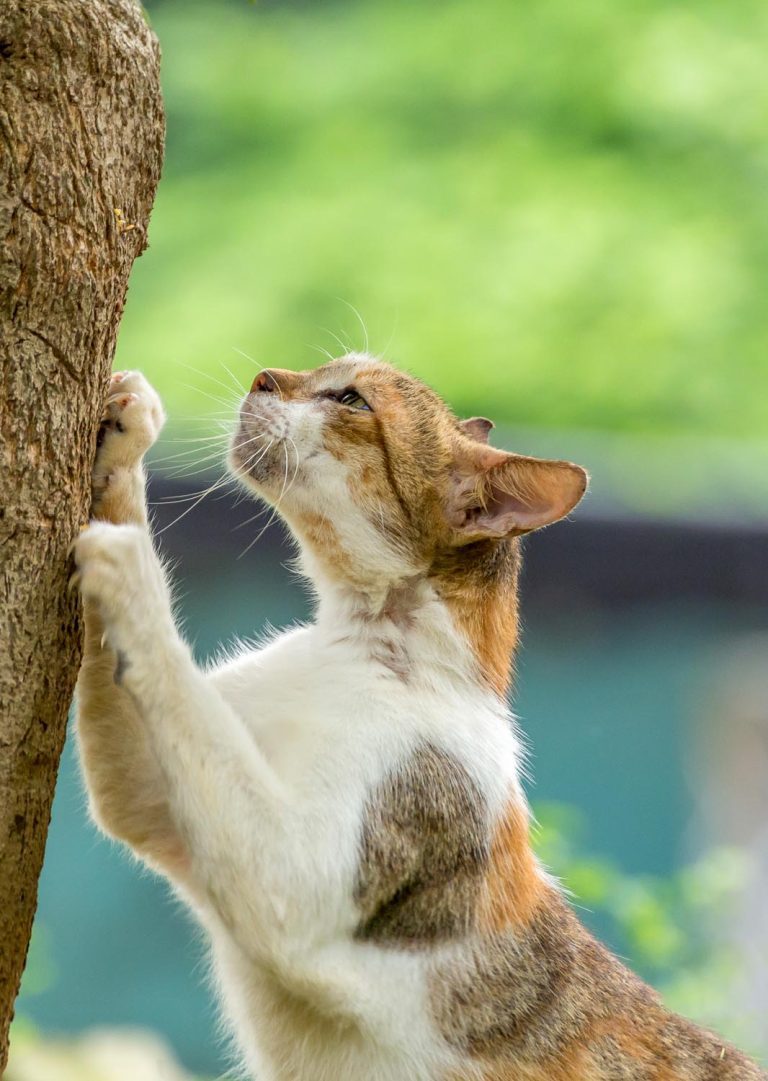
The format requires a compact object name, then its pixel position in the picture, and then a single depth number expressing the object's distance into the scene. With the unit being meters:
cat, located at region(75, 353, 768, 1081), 5.75
